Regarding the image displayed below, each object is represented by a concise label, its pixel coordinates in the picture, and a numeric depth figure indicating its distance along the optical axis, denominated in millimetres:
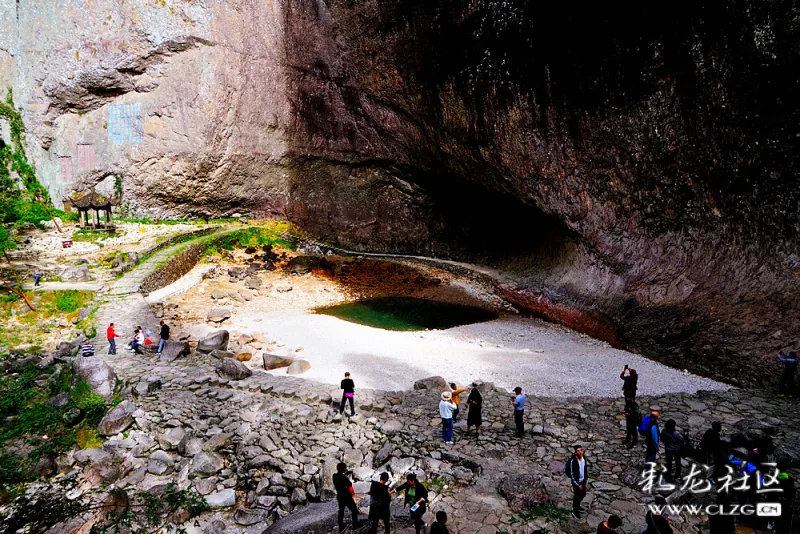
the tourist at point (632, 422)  9641
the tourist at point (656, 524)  6307
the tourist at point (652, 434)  8773
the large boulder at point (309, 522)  8031
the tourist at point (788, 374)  11492
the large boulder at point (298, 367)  14230
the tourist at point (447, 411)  9867
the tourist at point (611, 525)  6223
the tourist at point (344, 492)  7770
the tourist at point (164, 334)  14669
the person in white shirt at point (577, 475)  7637
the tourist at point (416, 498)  7348
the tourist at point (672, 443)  8516
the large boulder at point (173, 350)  14086
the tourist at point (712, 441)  8570
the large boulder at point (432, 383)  12844
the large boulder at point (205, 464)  9672
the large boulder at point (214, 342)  15211
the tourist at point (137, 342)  14148
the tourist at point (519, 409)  10258
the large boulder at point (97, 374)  11496
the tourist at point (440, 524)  6541
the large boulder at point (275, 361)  14555
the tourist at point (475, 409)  10180
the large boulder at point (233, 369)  13078
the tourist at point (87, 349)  13406
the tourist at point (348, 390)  11281
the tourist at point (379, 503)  7477
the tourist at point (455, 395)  10727
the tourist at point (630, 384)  10789
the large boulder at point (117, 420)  10414
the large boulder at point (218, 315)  18567
